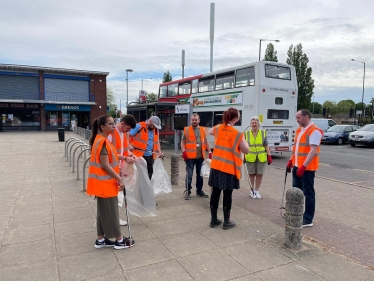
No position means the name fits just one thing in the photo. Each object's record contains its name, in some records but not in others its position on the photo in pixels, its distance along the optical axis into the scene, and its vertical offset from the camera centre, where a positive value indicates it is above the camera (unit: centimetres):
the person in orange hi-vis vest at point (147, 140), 539 -43
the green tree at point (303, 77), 4394 +632
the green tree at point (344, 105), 10062 +520
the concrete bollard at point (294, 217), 367 -124
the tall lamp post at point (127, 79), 3871 +502
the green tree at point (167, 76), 4459 +632
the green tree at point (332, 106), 9869 +470
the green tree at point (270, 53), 4156 +933
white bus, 1148 +91
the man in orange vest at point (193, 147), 586 -60
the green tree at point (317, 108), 10850 +415
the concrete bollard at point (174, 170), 718 -130
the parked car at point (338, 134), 2105 -108
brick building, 3259 +228
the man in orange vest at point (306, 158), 422 -58
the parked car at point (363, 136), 1859 -111
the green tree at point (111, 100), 6292 +381
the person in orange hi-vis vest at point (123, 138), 419 -30
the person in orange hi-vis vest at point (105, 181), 333 -75
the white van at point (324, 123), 2488 -34
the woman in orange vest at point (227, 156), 412 -54
